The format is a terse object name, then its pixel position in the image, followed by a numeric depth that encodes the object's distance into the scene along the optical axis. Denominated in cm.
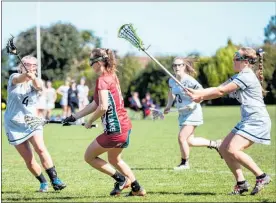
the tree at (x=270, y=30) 12194
